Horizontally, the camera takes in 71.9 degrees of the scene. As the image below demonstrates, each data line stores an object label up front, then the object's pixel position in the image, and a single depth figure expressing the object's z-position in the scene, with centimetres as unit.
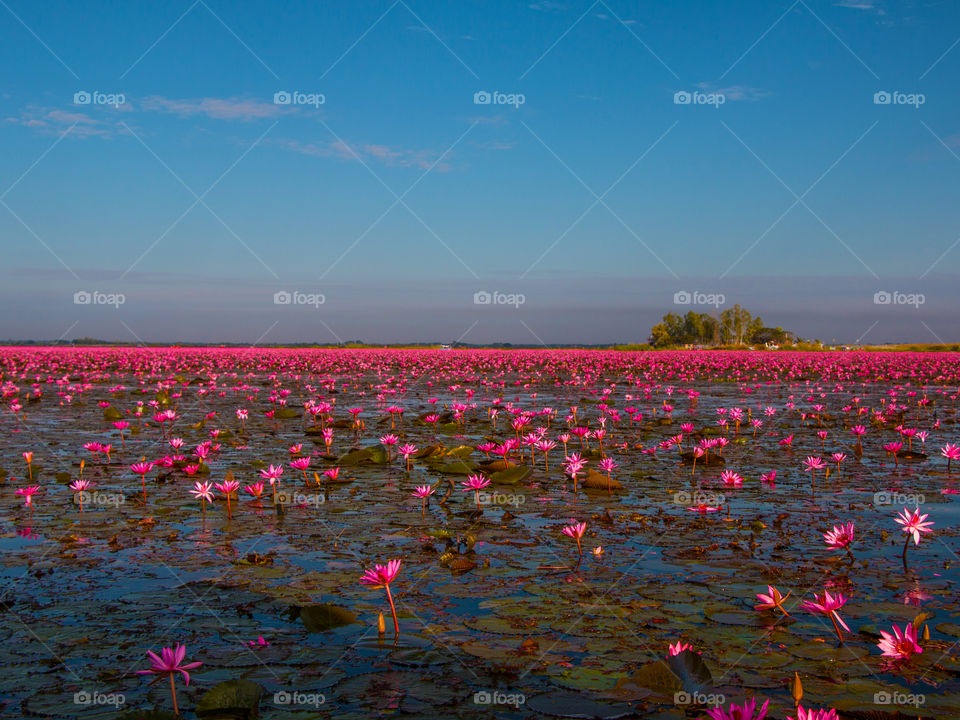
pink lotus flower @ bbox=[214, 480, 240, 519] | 562
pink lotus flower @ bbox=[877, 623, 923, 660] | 290
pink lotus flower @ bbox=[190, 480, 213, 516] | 561
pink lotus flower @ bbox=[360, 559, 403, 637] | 325
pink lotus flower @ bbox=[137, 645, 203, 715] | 248
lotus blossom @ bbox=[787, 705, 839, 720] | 213
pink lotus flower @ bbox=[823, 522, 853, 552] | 396
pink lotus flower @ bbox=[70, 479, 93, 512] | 566
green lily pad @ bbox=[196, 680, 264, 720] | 248
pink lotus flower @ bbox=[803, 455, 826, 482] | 656
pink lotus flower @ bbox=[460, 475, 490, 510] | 583
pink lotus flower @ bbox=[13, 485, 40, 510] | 554
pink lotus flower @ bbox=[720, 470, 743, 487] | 655
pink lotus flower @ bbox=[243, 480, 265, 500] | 614
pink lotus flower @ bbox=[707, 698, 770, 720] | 210
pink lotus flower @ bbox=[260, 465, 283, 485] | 593
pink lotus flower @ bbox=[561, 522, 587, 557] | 444
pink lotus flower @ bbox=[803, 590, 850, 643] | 315
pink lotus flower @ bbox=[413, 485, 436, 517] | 565
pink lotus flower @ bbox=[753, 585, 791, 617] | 342
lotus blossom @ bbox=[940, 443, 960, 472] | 660
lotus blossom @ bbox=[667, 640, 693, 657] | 277
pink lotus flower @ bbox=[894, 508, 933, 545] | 393
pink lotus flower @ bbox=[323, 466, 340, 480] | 664
